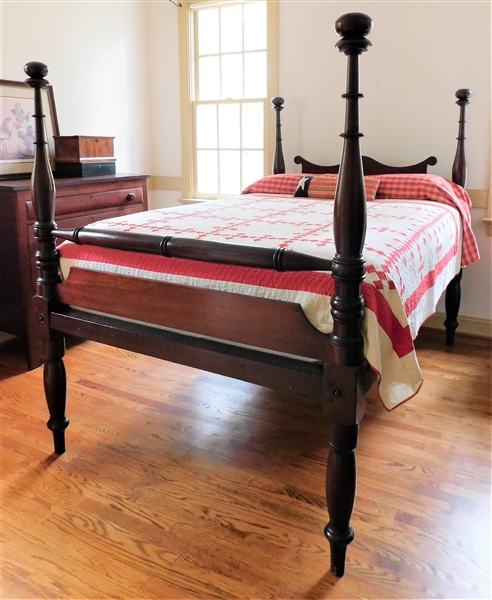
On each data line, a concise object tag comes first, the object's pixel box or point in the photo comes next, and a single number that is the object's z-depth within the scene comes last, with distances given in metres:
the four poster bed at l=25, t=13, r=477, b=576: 1.34
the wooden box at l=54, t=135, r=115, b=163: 3.29
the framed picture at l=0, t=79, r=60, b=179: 3.09
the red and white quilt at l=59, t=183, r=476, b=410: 1.45
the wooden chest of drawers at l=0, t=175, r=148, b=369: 2.72
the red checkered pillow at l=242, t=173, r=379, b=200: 3.15
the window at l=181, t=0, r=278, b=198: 3.89
